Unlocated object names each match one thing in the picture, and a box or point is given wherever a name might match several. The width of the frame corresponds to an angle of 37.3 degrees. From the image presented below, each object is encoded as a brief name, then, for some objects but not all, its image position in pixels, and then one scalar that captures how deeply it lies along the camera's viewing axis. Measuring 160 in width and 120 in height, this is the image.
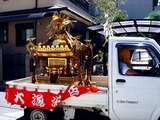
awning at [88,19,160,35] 9.12
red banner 4.64
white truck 4.33
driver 4.50
